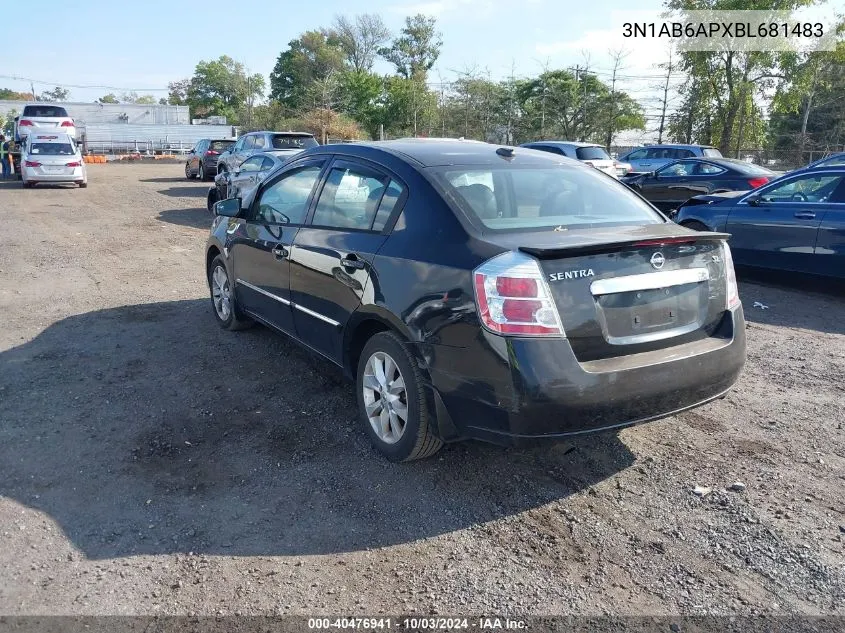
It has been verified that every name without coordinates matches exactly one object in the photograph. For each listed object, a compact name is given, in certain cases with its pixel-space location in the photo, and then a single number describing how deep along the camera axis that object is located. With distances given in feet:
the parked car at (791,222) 25.08
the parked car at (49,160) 69.26
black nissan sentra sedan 10.27
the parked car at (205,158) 82.28
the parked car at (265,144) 57.57
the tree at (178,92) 314.18
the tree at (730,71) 88.28
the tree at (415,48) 214.90
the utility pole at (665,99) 96.73
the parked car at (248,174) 43.78
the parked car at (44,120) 81.81
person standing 81.20
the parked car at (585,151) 52.13
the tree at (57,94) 318.65
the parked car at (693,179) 44.52
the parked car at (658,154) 65.26
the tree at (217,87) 274.98
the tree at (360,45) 233.96
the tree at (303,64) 225.97
